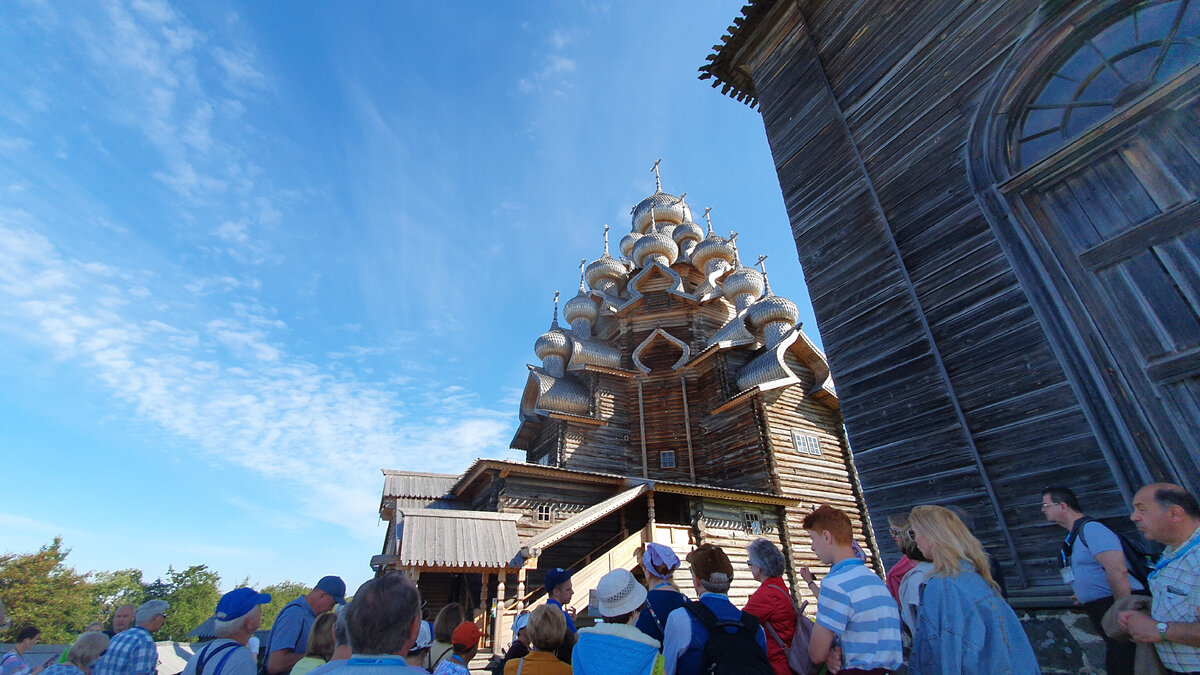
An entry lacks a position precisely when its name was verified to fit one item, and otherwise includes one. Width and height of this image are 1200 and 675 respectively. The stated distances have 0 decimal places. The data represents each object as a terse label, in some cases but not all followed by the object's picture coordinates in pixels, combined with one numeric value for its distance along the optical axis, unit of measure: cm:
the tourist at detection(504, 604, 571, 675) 281
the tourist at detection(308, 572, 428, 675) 169
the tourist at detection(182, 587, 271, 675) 276
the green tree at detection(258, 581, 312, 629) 6157
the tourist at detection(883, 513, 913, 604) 319
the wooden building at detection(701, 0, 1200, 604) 389
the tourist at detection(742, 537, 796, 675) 261
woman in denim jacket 219
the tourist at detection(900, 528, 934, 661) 271
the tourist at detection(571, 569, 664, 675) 245
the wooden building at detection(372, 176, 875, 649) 1118
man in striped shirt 227
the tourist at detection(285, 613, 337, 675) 292
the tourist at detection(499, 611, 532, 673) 371
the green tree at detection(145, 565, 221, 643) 4266
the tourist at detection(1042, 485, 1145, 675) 260
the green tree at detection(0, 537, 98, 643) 3089
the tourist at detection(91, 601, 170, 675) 385
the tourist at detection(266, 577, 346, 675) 342
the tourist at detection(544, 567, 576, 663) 424
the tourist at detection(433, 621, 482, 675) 325
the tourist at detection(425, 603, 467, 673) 365
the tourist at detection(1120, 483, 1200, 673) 217
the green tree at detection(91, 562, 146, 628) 4431
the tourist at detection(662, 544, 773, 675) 234
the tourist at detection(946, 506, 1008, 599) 329
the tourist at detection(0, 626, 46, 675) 510
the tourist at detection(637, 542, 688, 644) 277
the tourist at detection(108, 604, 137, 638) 577
